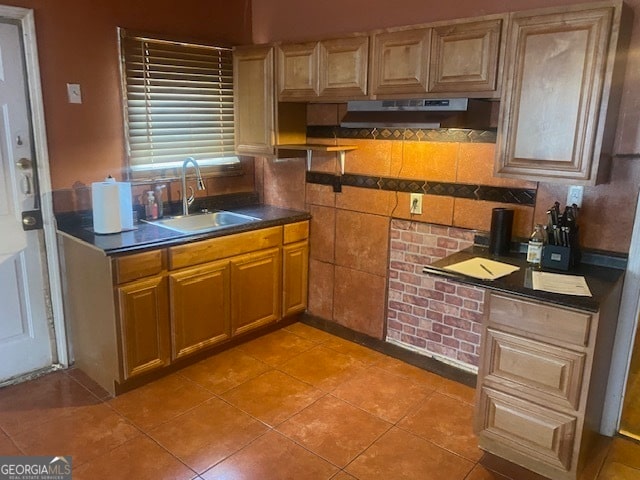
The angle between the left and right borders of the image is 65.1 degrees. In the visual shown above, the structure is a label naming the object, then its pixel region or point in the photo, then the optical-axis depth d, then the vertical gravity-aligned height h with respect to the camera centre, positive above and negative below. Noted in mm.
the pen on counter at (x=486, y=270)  2324 -620
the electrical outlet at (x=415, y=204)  3049 -415
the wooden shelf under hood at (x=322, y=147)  3158 -94
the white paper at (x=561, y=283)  2096 -624
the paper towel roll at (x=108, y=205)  2818 -429
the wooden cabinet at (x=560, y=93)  2072 +190
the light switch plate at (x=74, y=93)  2857 +193
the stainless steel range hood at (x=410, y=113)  2496 +110
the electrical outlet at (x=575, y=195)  2455 -275
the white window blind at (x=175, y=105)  3123 +159
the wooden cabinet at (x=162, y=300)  2697 -990
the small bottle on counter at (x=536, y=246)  2473 -527
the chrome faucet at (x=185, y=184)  3328 -368
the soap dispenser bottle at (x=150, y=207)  3260 -498
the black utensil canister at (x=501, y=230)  2598 -478
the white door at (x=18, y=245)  2662 -660
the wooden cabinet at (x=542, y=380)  2051 -1033
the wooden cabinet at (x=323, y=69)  2830 +370
